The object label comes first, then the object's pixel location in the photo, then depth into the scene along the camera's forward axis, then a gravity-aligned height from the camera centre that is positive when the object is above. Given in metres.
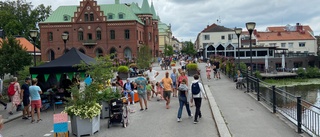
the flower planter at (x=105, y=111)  12.79 -2.00
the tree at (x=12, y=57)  27.25 +0.36
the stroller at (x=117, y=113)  11.34 -1.81
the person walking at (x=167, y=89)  14.99 -1.37
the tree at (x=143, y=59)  37.62 -0.01
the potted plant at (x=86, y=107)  10.20 -1.46
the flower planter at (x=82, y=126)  10.24 -2.03
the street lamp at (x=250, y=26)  19.66 +1.82
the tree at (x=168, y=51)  92.74 +2.05
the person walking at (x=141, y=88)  14.40 -1.25
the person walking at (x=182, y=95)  11.77 -1.31
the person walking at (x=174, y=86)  18.92 -1.57
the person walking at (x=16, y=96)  14.16 -1.47
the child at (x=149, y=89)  17.51 -1.59
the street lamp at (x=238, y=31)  25.30 +1.98
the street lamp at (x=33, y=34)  22.21 +1.80
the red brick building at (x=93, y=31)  63.50 +5.54
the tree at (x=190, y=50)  100.84 +2.59
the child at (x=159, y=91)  18.20 -1.77
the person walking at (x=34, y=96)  12.66 -1.33
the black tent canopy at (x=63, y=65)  16.16 -0.21
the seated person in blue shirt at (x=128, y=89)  16.48 -1.46
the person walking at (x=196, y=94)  11.52 -1.25
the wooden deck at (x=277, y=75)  50.07 -2.82
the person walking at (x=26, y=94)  13.05 -1.28
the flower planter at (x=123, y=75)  32.71 -1.53
